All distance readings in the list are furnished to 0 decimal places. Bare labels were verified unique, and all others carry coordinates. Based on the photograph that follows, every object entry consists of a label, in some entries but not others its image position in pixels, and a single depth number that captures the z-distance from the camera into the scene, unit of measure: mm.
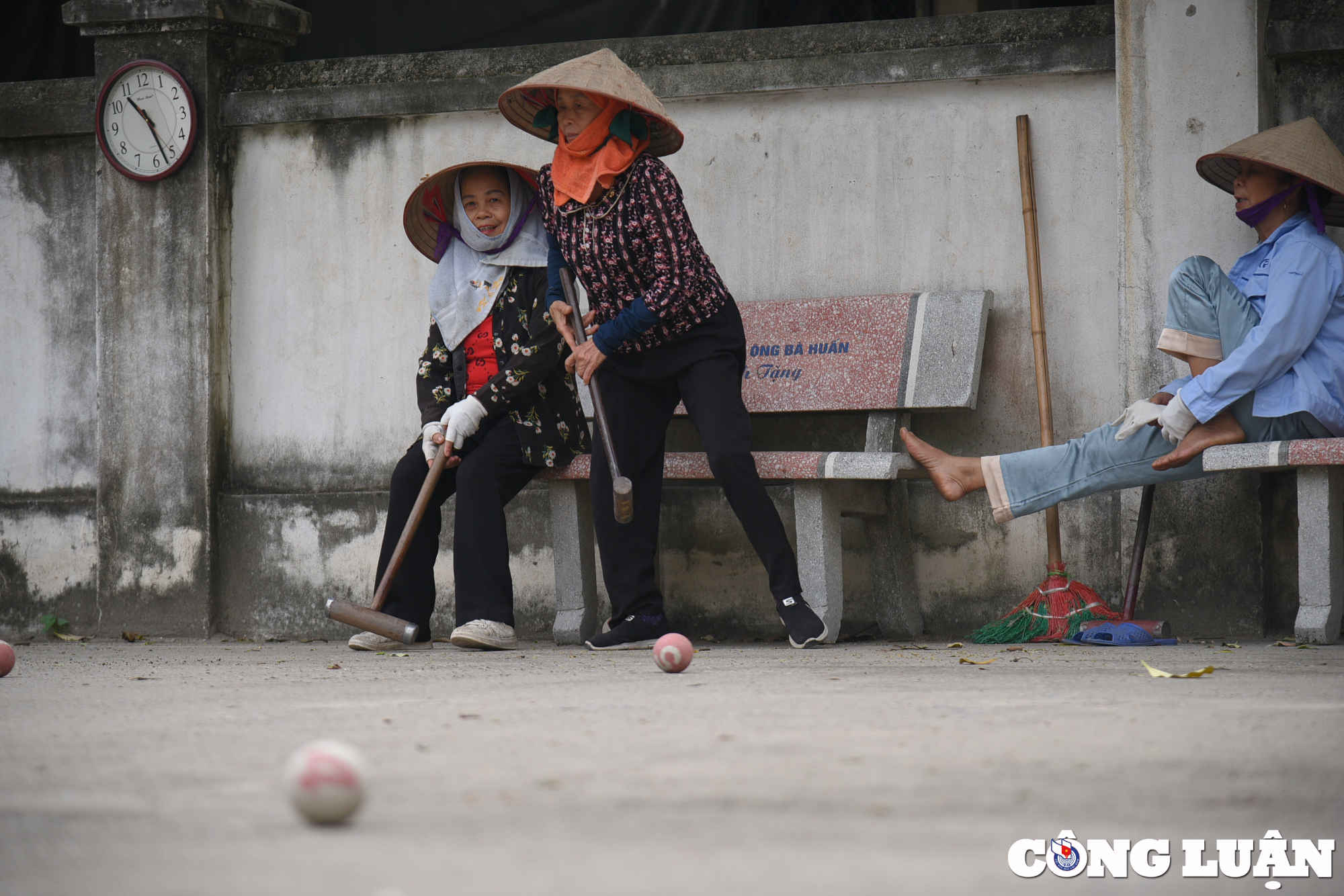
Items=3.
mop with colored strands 8687
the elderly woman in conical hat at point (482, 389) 8648
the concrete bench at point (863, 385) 9164
